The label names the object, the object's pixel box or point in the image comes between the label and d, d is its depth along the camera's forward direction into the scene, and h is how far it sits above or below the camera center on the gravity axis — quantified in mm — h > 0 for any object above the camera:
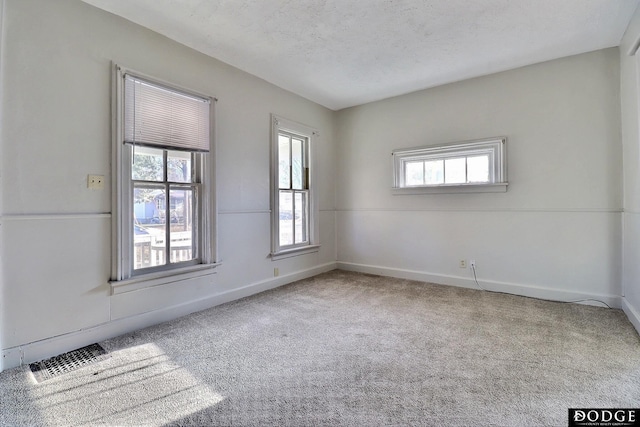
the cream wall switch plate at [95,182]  2309 +277
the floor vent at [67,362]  1913 -1003
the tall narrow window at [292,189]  3879 +364
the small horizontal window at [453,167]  3596 +610
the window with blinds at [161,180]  2469 +344
